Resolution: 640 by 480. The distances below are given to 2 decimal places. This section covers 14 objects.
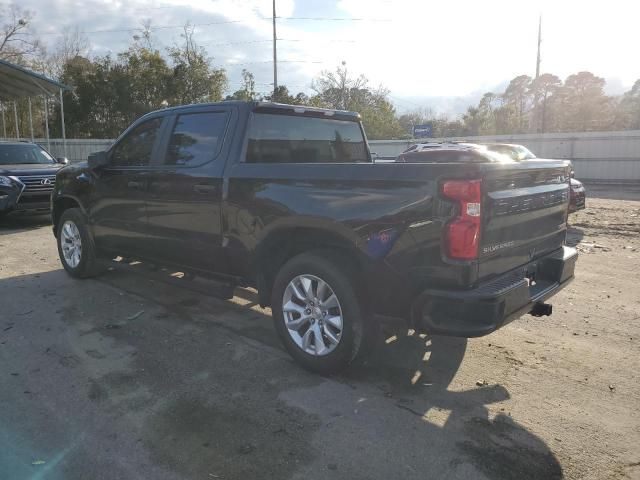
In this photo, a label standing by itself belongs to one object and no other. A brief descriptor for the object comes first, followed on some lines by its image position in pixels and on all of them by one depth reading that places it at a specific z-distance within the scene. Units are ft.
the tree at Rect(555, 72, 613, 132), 159.02
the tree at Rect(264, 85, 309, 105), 103.71
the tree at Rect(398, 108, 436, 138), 187.69
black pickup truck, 10.03
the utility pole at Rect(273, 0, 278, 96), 100.48
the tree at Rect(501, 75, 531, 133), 158.30
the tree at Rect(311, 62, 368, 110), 142.29
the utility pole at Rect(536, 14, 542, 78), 111.07
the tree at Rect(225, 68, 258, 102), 111.14
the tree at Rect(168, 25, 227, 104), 106.83
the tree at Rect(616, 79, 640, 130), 157.58
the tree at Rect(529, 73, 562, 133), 165.95
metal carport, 56.85
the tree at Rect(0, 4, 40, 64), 116.06
